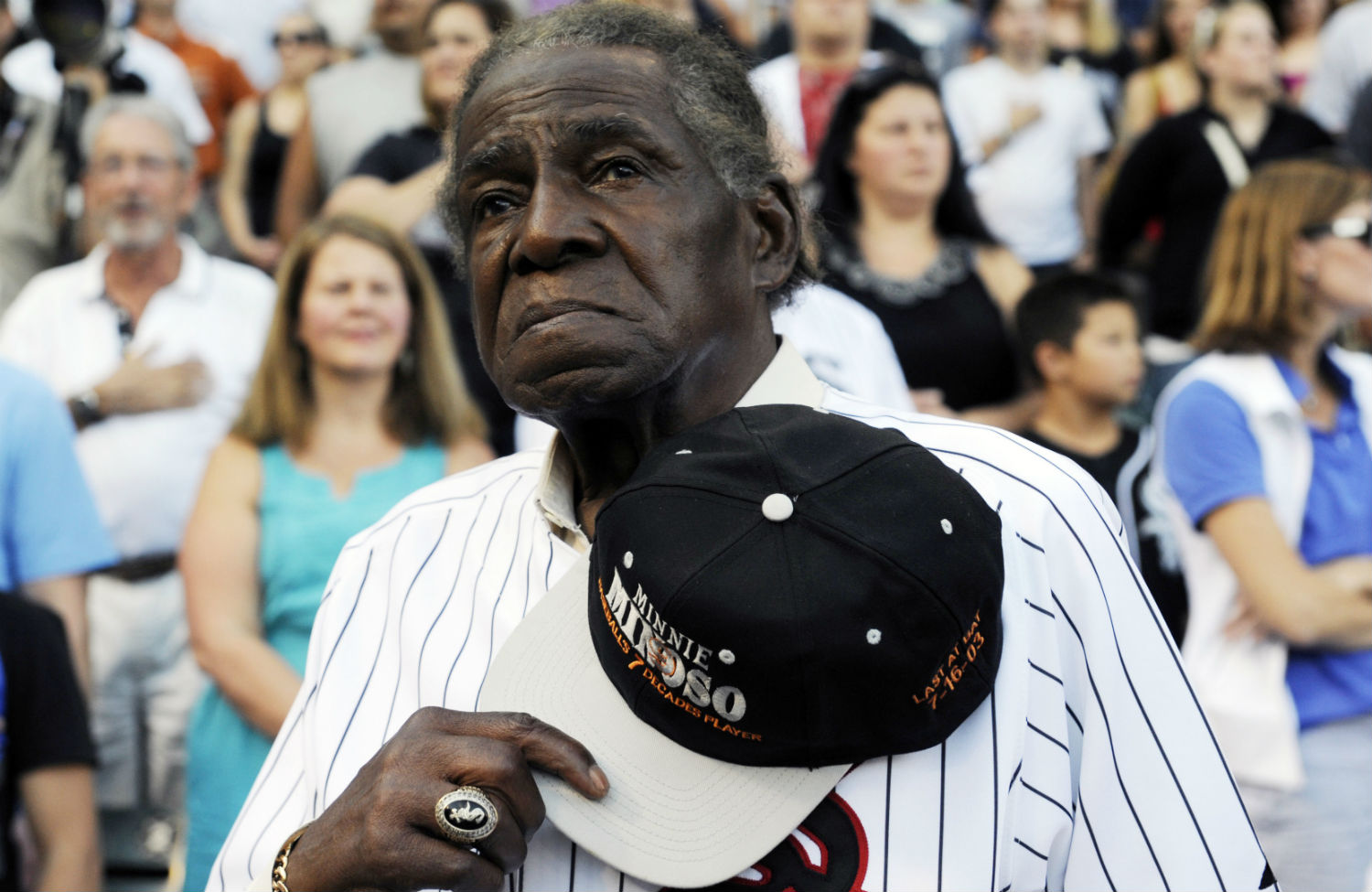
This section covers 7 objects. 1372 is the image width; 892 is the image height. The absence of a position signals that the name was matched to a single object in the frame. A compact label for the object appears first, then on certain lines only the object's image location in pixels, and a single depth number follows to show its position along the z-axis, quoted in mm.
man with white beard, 4352
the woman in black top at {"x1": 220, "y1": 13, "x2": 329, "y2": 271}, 6566
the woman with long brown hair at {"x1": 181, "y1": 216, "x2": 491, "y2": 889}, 3635
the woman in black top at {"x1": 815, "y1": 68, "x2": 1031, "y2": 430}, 4371
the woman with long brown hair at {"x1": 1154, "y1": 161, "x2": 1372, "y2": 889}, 3279
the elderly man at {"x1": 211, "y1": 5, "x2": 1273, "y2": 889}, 1537
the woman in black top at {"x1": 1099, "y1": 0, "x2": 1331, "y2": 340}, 5816
